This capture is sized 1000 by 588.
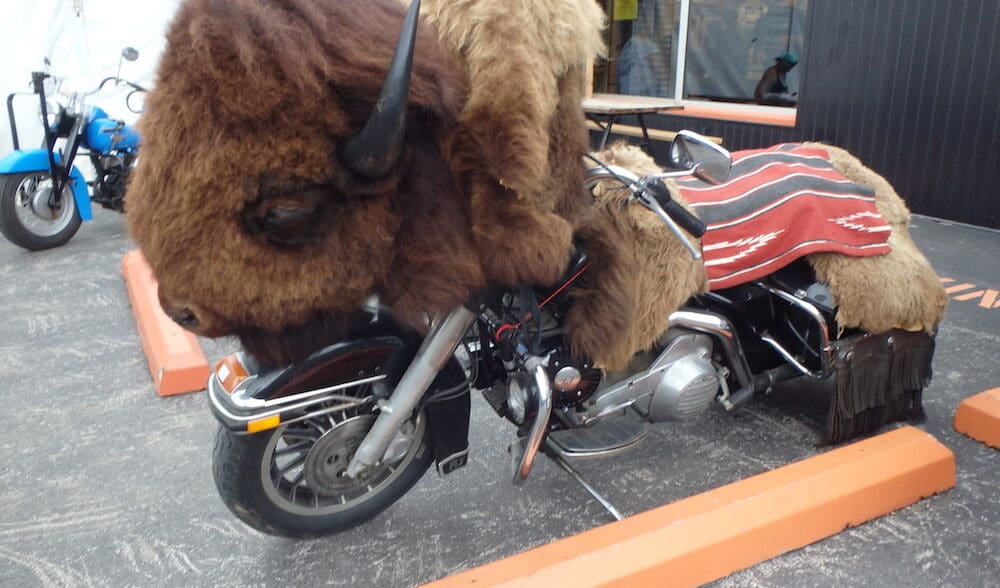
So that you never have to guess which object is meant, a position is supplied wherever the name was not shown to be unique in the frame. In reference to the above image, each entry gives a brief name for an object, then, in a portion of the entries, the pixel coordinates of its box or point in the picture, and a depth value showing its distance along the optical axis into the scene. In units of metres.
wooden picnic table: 6.93
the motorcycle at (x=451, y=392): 2.07
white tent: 7.80
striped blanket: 2.59
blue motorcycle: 6.09
